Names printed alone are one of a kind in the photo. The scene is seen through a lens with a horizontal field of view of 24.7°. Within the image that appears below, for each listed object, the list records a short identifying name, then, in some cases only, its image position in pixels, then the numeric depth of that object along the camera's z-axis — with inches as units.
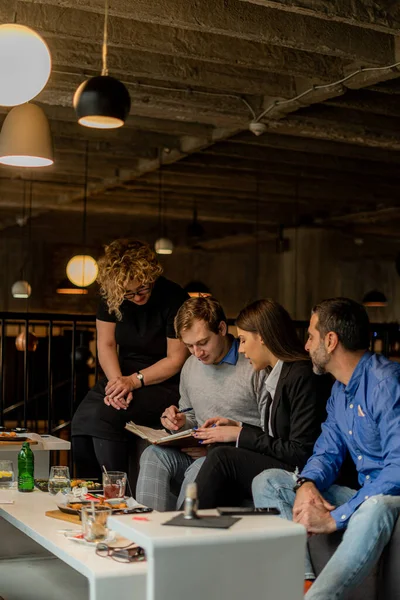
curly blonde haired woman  185.3
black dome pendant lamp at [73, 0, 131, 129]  148.0
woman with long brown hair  146.2
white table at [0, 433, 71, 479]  181.2
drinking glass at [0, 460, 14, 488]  148.9
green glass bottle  145.9
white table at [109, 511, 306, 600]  89.0
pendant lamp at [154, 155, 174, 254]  453.1
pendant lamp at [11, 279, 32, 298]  473.7
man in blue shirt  117.5
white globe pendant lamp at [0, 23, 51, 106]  133.4
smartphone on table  101.0
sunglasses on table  99.0
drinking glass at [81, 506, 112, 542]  108.0
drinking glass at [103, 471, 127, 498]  131.0
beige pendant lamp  173.6
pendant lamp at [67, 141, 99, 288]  401.1
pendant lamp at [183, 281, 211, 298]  507.8
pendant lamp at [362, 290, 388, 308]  549.0
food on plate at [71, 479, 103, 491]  141.4
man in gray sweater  167.3
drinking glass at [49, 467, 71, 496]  142.2
